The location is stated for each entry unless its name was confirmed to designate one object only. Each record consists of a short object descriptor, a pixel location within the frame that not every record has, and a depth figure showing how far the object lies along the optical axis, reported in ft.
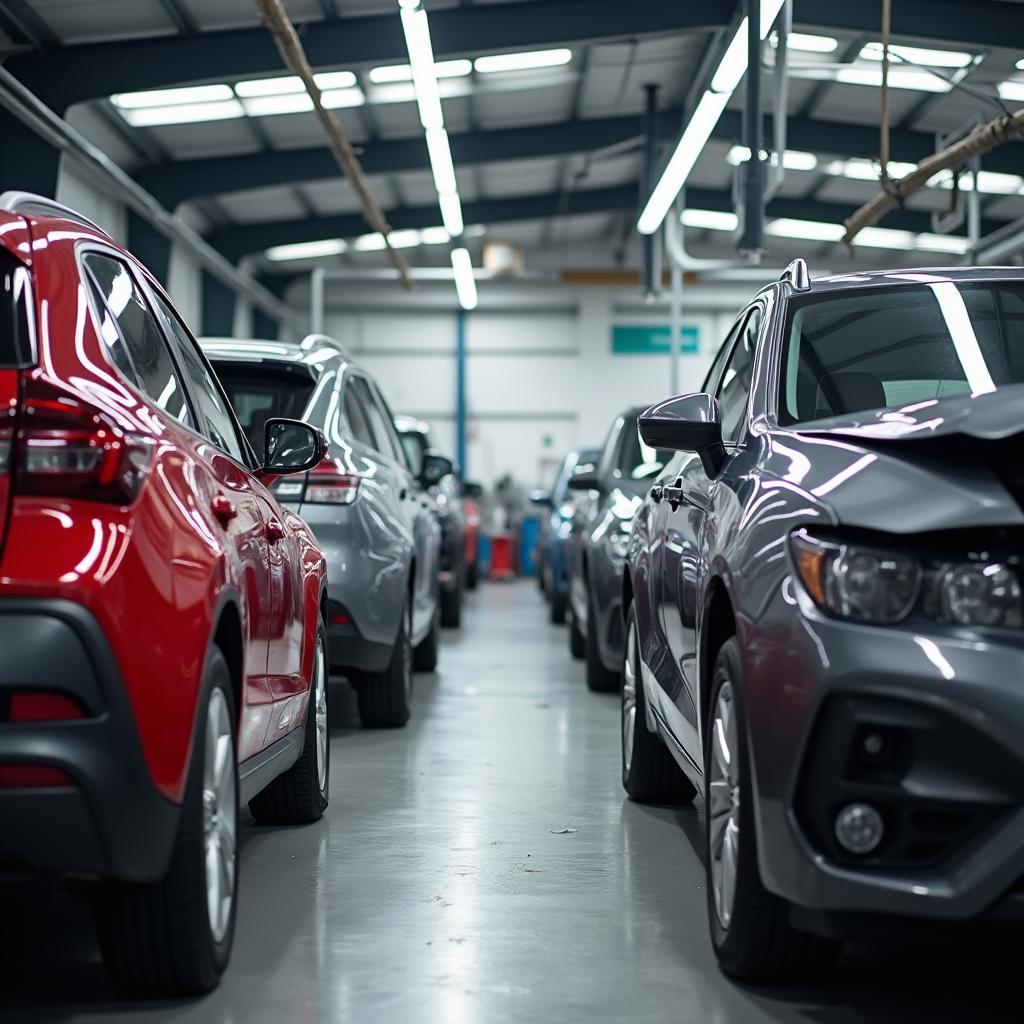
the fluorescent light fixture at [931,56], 47.55
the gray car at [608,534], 26.58
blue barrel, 87.24
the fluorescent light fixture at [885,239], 81.25
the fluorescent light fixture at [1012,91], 49.03
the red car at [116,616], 8.33
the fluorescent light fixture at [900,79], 51.85
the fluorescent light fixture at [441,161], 48.03
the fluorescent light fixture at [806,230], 80.79
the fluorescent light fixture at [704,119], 36.43
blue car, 42.65
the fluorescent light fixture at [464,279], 73.87
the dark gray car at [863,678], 8.37
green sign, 96.07
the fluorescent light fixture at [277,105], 53.36
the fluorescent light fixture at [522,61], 50.90
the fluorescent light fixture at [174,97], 50.93
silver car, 20.94
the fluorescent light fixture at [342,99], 53.57
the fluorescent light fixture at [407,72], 50.69
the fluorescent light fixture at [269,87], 50.56
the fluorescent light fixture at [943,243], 78.89
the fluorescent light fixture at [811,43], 49.35
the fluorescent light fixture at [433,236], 82.01
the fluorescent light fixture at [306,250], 84.23
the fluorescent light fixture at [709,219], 80.23
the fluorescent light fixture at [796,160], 66.69
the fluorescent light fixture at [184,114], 53.53
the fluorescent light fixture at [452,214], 58.95
